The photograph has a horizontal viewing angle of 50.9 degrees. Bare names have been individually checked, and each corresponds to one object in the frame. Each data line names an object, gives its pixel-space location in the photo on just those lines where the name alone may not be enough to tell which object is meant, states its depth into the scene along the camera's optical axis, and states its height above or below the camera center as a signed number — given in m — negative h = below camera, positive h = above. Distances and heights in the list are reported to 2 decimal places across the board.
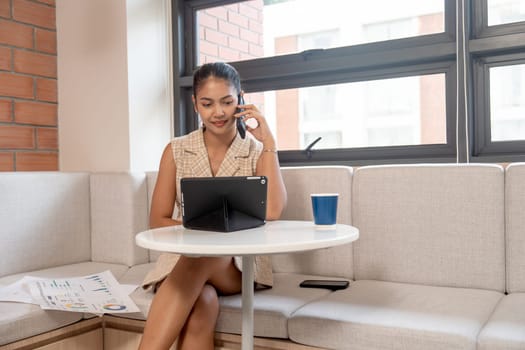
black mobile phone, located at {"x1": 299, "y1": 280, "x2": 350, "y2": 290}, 2.03 -0.43
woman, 1.71 -0.03
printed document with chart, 1.86 -0.43
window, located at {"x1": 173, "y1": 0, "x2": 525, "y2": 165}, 2.32 +0.45
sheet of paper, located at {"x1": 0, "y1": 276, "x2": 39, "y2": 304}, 1.94 -0.43
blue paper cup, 1.59 -0.11
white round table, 1.25 -0.17
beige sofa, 1.65 -0.37
